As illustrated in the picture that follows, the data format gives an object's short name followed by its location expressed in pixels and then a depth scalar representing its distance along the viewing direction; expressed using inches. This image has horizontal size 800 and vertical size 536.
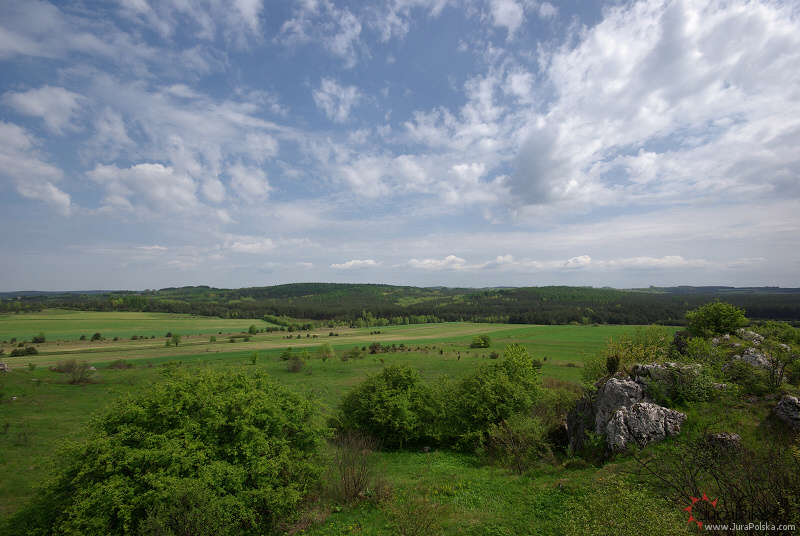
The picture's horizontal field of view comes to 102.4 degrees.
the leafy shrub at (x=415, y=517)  459.8
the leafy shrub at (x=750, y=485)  281.1
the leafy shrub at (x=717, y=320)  994.7
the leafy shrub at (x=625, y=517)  271.7
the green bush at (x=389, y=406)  1113.4
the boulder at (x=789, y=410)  514.3
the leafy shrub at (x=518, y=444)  786.8
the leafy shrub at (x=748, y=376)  608.1
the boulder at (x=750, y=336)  814.9
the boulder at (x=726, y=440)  489.3
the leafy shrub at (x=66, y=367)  1925.0
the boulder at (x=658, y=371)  671.8
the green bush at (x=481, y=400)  1007.6
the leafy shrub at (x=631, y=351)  920.9
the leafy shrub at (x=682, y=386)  633.0
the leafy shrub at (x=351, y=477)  667.4
